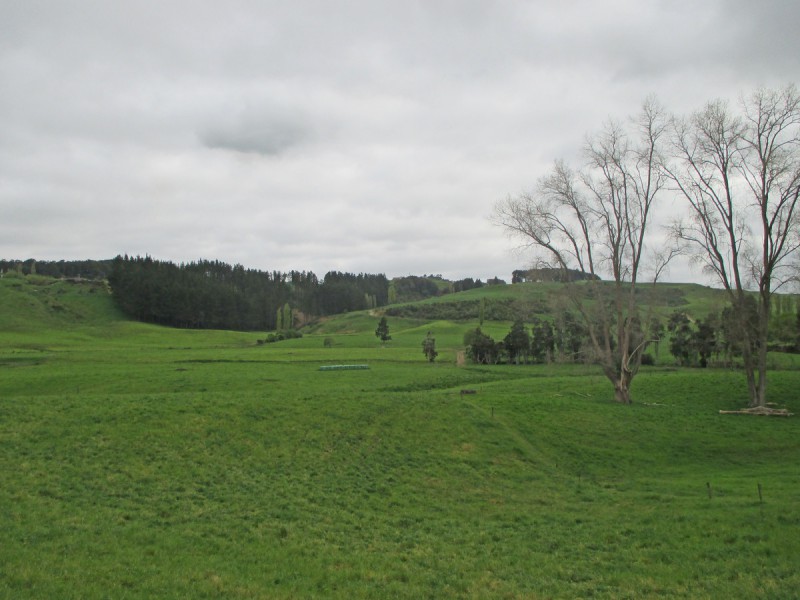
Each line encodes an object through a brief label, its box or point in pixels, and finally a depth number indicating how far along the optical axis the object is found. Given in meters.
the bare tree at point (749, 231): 31.75
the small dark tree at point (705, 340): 68.12
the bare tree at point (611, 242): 34.06
